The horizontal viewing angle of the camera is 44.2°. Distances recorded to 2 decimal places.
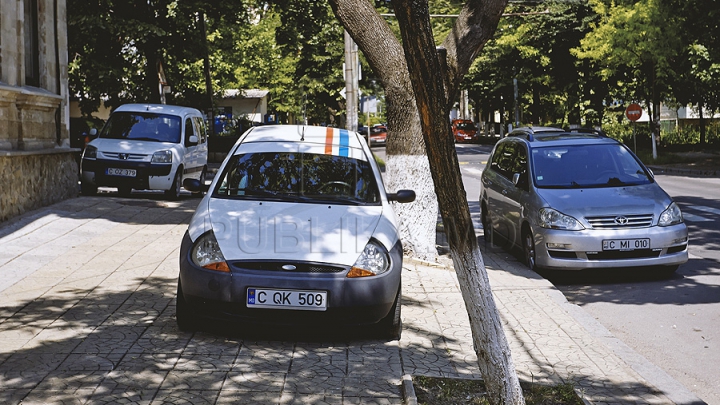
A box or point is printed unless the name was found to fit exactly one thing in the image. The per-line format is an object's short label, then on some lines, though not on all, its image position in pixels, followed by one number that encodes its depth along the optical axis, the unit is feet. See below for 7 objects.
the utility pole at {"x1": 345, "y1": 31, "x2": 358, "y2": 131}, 69.62
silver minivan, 32.76
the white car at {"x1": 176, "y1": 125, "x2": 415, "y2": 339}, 21.12
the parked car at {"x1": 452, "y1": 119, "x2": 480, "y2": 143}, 219.82
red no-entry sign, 120.78
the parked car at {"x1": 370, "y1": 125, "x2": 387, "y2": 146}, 208.23
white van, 59.06
